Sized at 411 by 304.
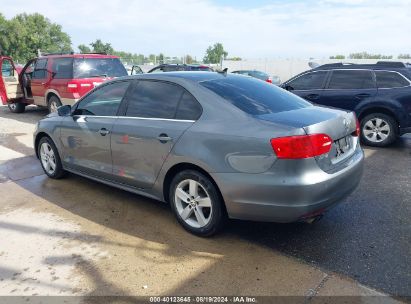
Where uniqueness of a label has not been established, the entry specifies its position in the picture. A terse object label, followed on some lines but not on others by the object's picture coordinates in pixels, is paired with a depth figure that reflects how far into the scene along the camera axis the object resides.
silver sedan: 3.05
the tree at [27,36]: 56.97
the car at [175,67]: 14.90
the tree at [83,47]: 79.47
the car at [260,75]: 20.50
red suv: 9.50
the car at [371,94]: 7.11
